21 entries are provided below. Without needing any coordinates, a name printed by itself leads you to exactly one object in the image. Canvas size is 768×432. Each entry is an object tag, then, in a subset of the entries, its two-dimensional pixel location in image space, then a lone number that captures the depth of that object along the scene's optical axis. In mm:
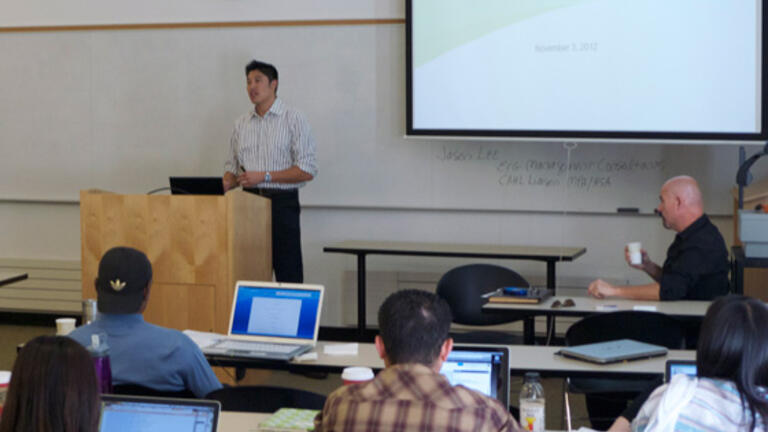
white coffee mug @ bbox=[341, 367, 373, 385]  2691
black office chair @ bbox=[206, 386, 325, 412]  2717
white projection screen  5598
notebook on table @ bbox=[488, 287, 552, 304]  4457
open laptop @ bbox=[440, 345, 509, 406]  2701
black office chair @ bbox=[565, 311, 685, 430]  3842
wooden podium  4930
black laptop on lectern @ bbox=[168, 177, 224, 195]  5410
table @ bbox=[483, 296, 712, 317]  4164
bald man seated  4438
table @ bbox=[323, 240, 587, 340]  5773
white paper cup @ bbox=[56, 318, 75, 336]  3488
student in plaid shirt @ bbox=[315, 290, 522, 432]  1822
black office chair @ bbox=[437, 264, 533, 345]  5051
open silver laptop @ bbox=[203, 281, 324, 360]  3719
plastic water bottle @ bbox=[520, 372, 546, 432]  2650
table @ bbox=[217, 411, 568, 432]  2643
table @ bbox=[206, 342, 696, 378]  3225
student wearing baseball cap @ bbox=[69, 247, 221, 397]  2891
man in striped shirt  5930
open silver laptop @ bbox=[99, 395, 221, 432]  2205
